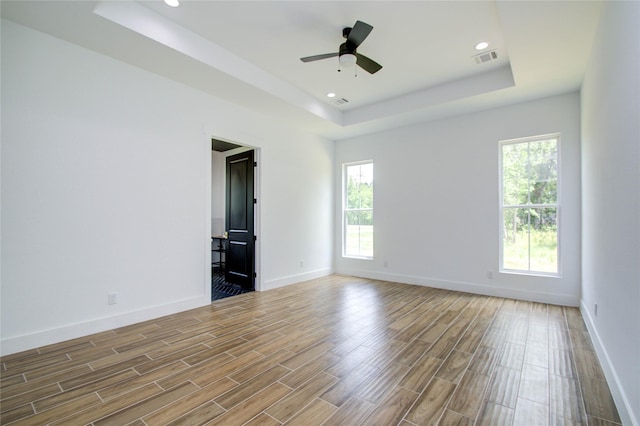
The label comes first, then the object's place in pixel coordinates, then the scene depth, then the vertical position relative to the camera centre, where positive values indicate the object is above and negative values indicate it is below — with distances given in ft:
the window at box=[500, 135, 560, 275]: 13.85 +0.44
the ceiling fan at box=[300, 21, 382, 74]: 9.38 +5.63
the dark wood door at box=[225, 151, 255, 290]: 16.65 -0.45
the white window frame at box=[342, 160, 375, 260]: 21.06 +0.49
